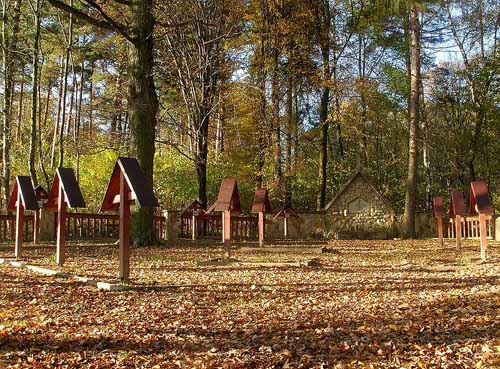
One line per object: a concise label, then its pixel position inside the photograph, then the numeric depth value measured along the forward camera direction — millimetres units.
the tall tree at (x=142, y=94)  14703
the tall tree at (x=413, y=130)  22734
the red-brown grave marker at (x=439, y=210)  16703
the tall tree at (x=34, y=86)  17625
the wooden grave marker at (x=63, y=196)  9805
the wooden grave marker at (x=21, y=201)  11595
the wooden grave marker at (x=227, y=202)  12297
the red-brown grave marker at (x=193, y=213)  19859
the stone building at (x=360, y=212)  23797
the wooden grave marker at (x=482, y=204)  11570
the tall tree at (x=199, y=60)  21375
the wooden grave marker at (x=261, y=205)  16391
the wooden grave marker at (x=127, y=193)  7785
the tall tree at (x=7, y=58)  18766
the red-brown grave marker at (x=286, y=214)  20980
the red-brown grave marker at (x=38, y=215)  16042
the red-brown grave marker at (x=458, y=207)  13420
